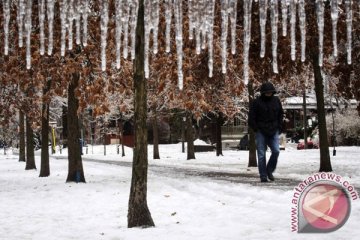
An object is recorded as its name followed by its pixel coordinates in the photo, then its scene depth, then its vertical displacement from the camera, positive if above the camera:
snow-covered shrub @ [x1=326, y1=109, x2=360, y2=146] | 46.03 +1.40
